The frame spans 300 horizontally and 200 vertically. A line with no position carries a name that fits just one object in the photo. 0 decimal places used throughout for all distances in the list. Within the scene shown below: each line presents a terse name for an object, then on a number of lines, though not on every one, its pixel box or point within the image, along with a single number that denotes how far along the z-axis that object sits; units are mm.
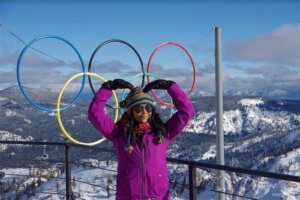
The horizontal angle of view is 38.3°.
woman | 3645
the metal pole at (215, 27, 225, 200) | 8721
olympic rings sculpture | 7977
